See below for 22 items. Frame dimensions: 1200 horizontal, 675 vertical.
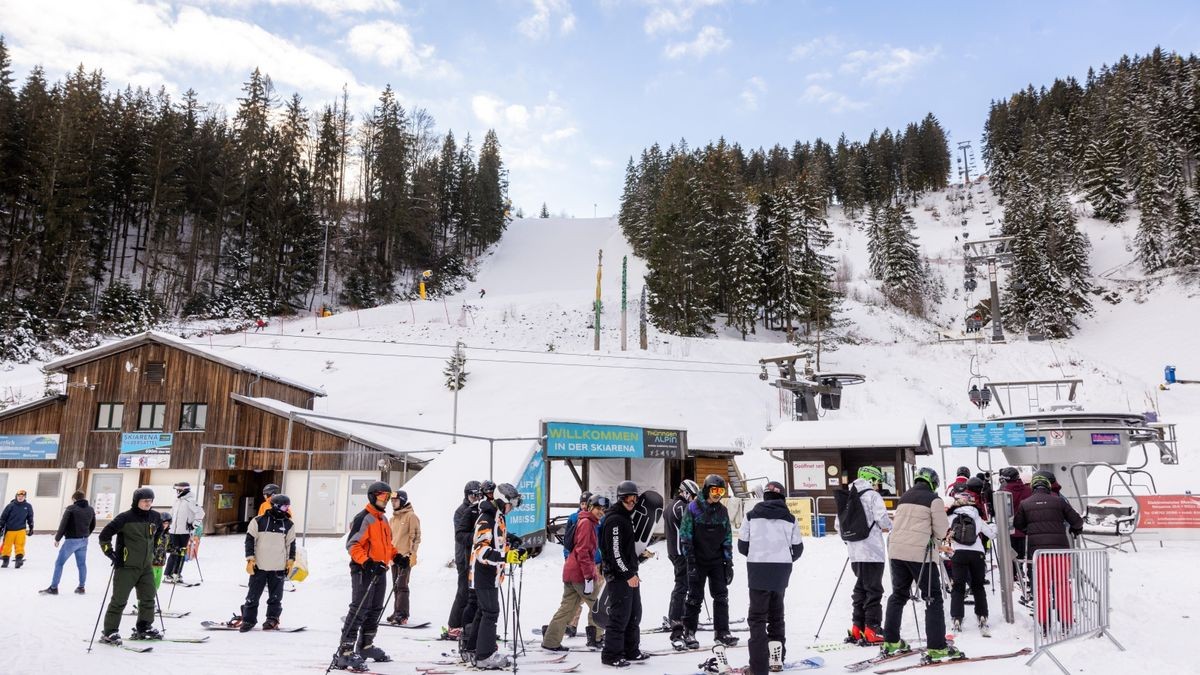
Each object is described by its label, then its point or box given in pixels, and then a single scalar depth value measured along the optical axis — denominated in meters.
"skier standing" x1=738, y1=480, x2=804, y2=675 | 6.32
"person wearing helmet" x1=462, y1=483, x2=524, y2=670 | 6.67
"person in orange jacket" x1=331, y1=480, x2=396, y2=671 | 6.90
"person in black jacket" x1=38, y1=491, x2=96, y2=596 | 11.06
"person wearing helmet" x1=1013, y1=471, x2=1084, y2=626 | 7.86
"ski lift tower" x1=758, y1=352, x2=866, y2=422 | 24.67
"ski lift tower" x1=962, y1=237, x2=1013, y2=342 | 43.91
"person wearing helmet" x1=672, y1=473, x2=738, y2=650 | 7.29
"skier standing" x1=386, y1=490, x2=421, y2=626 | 8.71
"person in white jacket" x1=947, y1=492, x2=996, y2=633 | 7.59
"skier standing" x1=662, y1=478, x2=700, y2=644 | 7.74
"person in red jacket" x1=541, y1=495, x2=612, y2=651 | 7.31
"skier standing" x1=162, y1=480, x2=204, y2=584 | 11.82
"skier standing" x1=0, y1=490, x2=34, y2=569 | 14.12
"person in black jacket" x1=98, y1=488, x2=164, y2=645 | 7.50
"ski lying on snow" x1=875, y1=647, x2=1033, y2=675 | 6.34
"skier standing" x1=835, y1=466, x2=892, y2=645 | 7.39
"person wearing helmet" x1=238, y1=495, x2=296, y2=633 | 8.55
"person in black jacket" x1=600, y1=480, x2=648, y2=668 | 6.73
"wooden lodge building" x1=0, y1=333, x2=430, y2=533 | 25.22
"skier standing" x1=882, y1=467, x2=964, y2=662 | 6.79
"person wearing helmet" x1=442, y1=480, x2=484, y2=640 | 7.79
